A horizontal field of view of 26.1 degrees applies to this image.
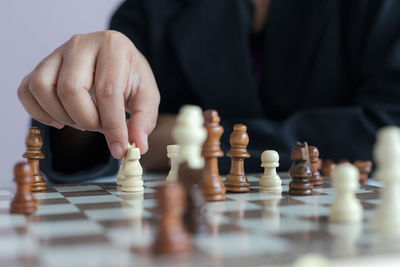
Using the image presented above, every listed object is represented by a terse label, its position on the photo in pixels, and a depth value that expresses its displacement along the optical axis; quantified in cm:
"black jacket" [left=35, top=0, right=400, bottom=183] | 124
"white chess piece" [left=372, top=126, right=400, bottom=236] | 70
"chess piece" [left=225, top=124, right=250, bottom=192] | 87
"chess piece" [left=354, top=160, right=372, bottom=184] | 105
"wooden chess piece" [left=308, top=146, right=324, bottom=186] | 91
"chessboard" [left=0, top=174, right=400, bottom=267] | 63
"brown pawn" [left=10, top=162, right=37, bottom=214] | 76
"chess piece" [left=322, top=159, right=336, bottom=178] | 102
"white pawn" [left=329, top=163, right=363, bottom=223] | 72
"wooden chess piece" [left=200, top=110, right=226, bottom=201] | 81
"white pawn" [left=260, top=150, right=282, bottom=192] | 88
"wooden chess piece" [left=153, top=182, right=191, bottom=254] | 64
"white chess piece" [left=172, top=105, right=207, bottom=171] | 73
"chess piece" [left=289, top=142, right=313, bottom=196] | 85
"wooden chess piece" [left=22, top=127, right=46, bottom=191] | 90
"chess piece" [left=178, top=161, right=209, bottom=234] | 68
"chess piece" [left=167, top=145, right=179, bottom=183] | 89
